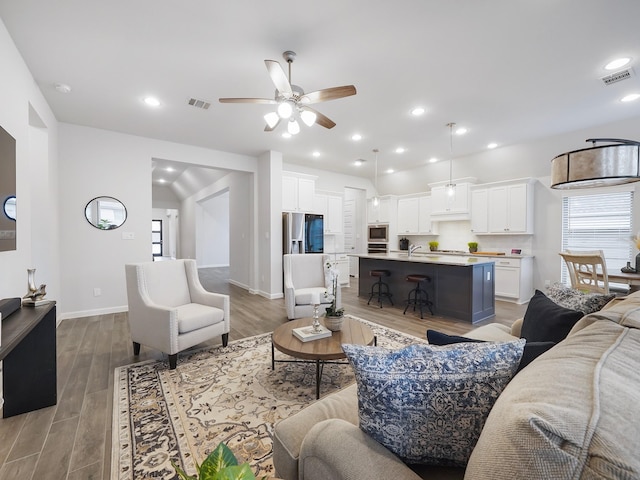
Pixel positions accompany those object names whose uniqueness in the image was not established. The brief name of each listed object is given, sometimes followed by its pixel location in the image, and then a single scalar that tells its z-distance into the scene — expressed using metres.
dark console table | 1.97
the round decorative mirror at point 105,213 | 4.42
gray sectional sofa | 0.48
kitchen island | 4.13
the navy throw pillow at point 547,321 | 1.43
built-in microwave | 7.80
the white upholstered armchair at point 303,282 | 3.96
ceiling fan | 2.38
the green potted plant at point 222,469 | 0.53
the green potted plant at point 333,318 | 2.50
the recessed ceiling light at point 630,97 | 3.43
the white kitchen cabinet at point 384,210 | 7.72
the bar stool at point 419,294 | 4.50
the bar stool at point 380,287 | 5.19
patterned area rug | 1.64
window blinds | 4.59
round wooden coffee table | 2.09
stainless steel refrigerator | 5.75
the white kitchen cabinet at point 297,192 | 5.97
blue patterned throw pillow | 0.82
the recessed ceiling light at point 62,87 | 3.18
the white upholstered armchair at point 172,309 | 2.66
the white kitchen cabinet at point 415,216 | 7.05
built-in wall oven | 7.87
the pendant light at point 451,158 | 4.37
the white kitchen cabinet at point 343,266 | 6.88
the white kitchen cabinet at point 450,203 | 6.24
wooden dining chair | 3.26
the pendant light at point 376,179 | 5.74
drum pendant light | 1.27
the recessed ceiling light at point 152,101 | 3.51
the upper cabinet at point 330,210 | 7.03
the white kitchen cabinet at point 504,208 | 5.39
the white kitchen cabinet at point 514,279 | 5.30
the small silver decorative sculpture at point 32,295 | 2.11
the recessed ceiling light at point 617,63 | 2.73
